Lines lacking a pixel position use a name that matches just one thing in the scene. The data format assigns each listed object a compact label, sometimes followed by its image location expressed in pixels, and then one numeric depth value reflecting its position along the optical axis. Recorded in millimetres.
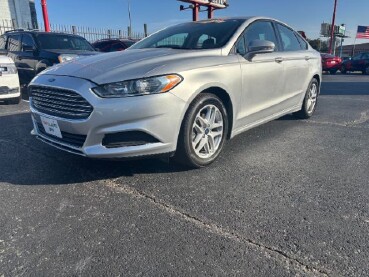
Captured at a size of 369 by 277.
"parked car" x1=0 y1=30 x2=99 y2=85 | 7980
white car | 6496
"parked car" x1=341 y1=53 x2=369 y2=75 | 19534
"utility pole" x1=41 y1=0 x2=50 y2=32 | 13281
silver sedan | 2703
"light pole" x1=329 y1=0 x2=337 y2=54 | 29112
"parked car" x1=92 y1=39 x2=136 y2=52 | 11570
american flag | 33494
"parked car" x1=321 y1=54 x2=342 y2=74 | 19516
